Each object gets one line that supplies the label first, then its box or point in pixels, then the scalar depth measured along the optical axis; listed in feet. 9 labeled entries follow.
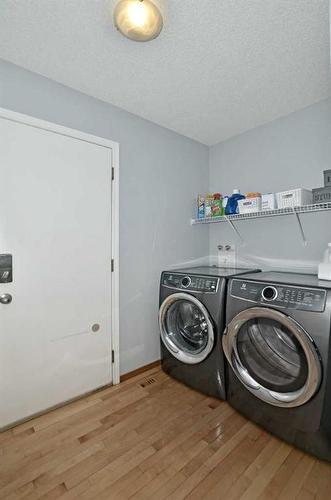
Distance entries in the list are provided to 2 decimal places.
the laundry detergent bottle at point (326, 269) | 5.15
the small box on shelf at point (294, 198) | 5.89
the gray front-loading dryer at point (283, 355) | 4.18
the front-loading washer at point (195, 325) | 5.79
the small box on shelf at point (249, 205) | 6.67
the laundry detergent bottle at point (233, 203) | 7.33
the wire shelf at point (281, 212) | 5.76
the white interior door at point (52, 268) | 5.15
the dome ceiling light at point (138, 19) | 3.84
